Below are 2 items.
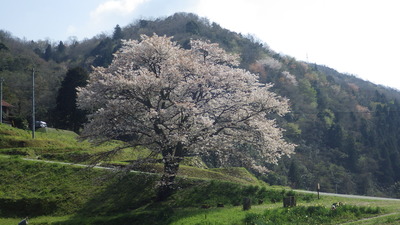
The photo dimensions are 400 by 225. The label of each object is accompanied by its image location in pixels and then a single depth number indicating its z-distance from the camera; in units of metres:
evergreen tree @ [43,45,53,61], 103.62
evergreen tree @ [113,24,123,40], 114.38
